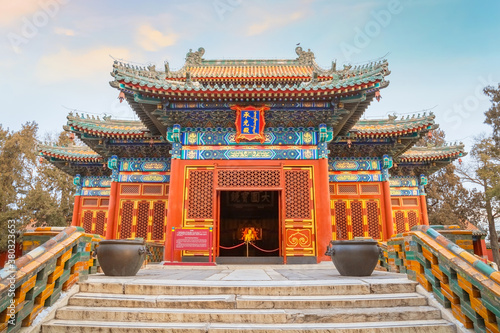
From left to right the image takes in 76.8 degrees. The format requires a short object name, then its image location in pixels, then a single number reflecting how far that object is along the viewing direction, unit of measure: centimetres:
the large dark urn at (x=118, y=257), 570
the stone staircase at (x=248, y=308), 364
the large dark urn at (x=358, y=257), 580
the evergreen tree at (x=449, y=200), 2262
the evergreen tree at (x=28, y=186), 1831
